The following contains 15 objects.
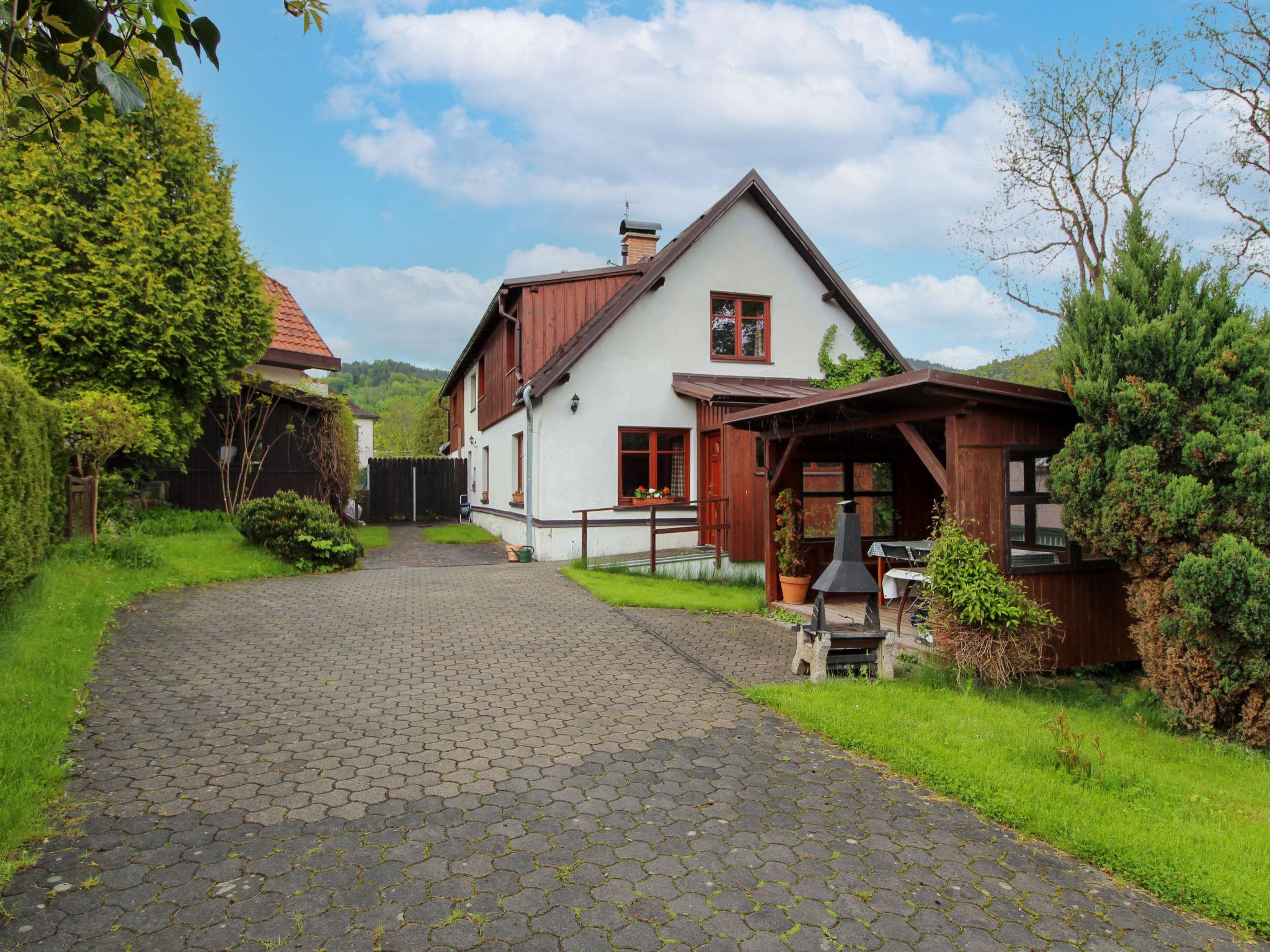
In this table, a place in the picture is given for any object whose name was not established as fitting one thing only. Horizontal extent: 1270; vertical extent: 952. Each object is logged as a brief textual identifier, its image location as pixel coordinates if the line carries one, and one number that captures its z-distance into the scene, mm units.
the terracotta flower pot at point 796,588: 10656
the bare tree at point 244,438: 16953
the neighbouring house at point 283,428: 16703
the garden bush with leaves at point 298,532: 13164
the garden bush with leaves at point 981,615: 6574
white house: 15203
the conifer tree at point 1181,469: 5633
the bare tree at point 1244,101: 15812
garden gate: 25672
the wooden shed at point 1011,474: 7023
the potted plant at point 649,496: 15758
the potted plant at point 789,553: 10711
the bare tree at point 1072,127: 18125
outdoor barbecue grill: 6871
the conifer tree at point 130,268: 12883
